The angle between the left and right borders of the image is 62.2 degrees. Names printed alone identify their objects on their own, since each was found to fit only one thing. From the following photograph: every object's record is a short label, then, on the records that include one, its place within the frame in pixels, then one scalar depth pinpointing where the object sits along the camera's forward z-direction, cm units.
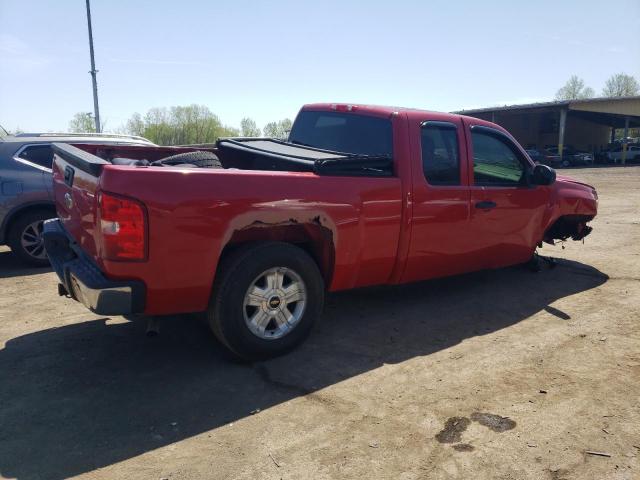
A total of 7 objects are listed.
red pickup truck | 325
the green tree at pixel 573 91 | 8869
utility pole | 2042
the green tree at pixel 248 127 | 6678
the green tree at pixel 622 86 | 8644
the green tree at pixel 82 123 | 5516
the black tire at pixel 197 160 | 441
